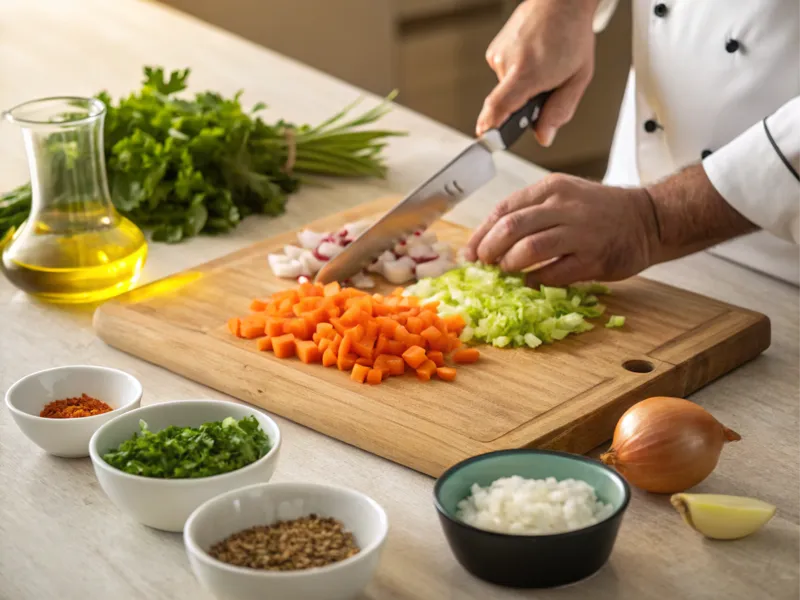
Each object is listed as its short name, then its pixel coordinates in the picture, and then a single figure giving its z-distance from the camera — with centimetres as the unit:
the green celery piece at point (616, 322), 170
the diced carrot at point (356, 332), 156
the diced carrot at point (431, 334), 159
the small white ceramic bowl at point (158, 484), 117
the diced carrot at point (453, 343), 162
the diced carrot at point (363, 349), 155
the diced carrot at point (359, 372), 153
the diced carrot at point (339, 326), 160
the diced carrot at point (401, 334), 158
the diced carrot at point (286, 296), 172
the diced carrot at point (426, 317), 162
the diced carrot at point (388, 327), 159
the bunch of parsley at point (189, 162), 211
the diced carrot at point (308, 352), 157
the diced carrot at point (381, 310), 165
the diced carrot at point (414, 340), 158
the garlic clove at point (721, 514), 120
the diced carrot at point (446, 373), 154
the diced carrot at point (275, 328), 163
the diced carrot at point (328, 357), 156
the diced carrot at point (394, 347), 157
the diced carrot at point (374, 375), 152
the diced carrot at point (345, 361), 155
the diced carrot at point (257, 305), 176
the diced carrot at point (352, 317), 160
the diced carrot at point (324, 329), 159
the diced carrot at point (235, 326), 168
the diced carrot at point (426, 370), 154
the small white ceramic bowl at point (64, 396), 135
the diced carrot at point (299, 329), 162
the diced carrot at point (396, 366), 154
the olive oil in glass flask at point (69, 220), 176
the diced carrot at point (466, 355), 159
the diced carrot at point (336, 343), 157
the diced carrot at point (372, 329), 158
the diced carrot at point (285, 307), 169
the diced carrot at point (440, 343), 160
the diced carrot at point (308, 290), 173
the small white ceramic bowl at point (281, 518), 103
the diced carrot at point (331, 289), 171
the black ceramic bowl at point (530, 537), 109
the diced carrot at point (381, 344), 157
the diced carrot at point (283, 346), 159
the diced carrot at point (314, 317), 163
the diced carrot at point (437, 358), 157
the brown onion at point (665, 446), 127
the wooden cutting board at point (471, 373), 141
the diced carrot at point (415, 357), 154
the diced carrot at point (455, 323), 167
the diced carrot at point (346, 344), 155
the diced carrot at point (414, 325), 160
